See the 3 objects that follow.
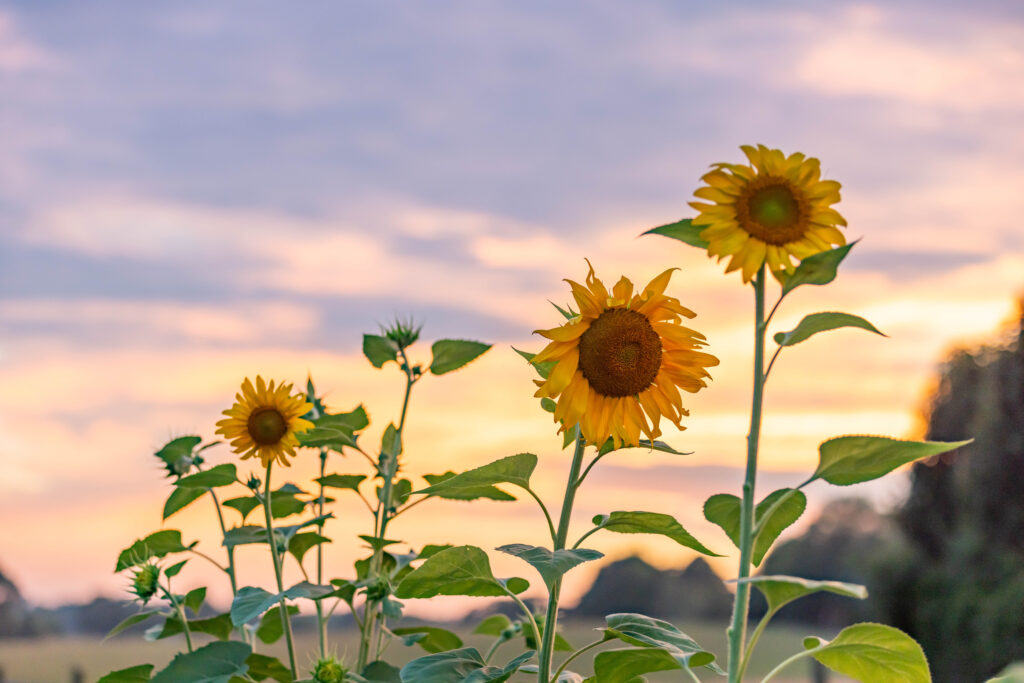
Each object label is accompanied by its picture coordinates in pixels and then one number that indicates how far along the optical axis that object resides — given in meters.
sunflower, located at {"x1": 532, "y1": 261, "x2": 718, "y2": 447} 1.31
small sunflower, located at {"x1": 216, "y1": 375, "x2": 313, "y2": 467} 1.96
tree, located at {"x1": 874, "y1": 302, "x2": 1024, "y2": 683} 11.32
